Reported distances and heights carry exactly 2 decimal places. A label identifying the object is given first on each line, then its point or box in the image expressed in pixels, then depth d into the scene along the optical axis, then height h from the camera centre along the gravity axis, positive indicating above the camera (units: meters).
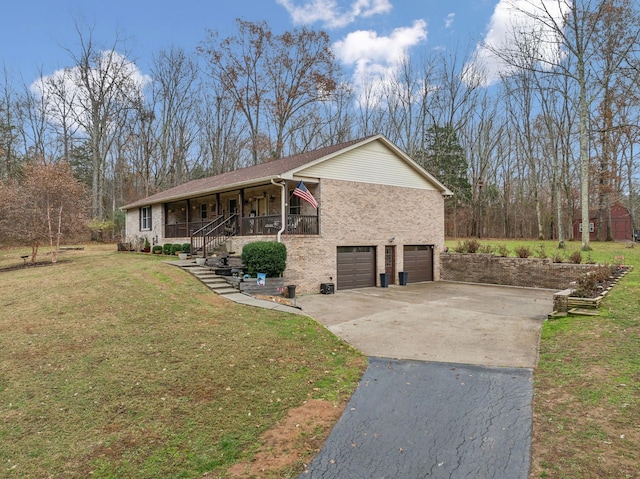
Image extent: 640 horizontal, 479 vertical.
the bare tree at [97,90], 30.14 +12.94
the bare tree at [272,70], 29.84 +13.93
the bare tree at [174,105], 33.62 +12.62
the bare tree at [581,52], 17.31 +9.21
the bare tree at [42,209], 14.87 +1.45
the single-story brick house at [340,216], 14.07 +1.02
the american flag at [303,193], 13.29 +1.68
